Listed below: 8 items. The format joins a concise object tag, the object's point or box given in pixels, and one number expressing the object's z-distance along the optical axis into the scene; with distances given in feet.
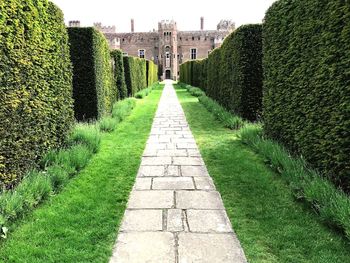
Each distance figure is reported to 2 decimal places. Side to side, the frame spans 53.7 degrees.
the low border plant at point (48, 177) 11.09
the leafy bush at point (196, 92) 62.01
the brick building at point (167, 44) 219.82
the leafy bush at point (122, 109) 34.42
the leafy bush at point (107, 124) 27.78
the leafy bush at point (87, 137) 21.08
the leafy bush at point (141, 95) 61.62
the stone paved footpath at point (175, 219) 9.40
